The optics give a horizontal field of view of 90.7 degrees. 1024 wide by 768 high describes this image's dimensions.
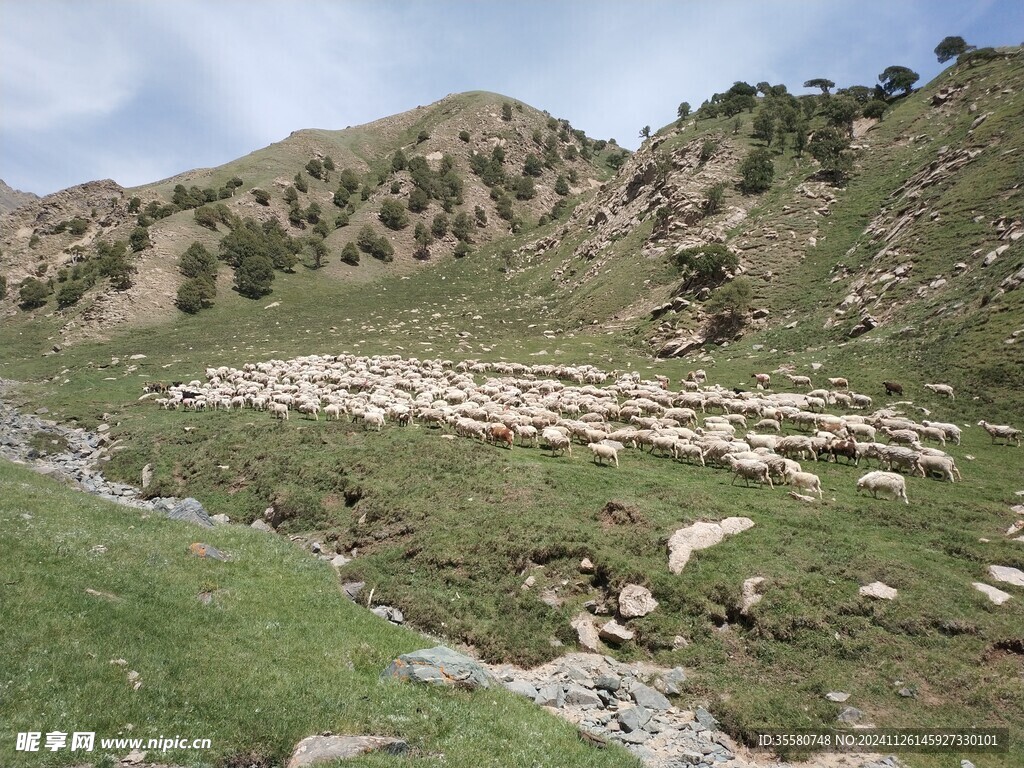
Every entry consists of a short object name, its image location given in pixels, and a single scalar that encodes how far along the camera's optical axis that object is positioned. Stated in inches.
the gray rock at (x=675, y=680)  447.2
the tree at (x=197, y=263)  3097.4
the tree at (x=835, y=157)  2583.7
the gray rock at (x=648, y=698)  433.7
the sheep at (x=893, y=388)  1197.7
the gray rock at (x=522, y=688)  445.1
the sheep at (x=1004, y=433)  936.5
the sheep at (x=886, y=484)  711.1
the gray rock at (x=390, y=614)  576.1
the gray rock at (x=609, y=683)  458.3
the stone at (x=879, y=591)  486.3
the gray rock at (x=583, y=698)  440.5
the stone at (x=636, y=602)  530.3
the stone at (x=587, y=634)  519.2
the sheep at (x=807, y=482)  743.7
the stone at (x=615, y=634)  516.4
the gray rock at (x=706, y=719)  411.0
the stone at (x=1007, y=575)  496.4
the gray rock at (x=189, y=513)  672.4
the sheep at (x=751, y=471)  787.5
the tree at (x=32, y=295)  2947.8
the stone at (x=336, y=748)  284.2
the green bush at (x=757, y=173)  2753.4
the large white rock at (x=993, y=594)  469.7
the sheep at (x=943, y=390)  1122.0
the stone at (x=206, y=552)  536.4
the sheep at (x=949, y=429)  945.5
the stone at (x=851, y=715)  390.9
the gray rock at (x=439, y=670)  374.9
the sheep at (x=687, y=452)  923.4
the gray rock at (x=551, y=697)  439.2
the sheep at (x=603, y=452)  902.4
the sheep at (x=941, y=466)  788.0
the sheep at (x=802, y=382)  1360.7
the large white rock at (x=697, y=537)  571.1
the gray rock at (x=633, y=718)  410.3
